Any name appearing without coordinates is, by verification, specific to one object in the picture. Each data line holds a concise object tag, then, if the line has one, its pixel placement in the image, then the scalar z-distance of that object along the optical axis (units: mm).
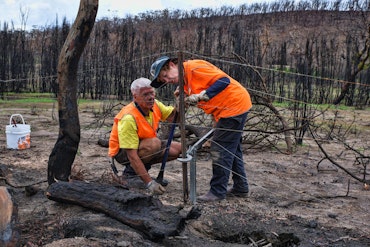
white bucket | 5355
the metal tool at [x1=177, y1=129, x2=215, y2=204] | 3346
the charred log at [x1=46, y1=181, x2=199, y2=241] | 2746
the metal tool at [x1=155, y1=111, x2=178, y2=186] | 3822
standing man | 3461
